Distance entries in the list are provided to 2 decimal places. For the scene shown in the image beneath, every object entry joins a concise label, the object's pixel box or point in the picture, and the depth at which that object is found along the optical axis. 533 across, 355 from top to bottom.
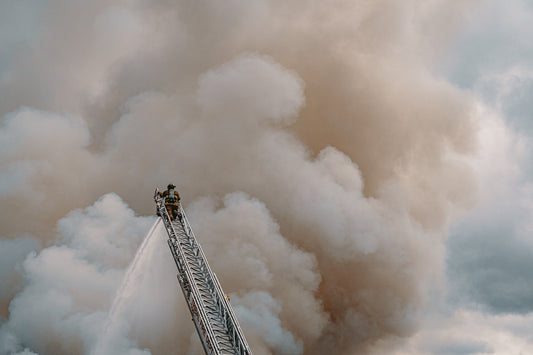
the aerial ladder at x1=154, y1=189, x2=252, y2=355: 35.81
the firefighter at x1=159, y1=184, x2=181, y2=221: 42.56
